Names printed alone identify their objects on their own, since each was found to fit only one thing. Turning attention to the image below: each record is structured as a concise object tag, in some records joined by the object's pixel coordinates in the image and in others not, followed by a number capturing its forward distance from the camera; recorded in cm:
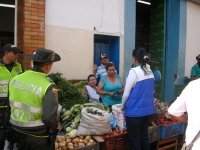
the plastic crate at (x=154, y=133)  427
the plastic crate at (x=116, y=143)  360
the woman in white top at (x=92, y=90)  489
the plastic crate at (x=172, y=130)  450
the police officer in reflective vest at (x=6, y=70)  334
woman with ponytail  339
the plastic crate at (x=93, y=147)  335
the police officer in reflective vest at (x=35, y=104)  227
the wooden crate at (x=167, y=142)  455
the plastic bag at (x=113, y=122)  394
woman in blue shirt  436
